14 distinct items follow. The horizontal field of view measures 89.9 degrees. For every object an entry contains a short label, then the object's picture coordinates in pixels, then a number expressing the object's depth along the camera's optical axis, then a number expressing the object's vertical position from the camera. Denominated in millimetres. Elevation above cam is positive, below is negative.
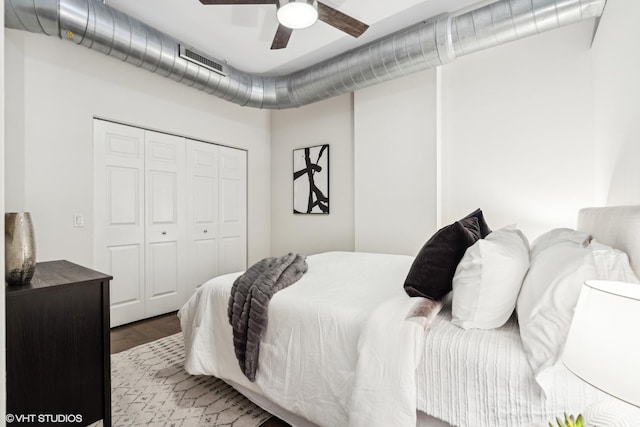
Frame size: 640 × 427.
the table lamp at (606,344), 559 -250
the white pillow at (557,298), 1022 -296
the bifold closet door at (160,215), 3078 -47
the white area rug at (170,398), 1726 -1117
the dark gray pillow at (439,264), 1456 -244
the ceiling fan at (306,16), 1997 +1303
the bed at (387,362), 1071 -593
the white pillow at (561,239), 1403 -133
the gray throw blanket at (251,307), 1612 -502
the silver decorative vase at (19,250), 1367 -170
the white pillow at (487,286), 1268 -303
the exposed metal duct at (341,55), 2203 +1361
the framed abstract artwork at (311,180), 4082 +408
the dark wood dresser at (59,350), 1303 -606
